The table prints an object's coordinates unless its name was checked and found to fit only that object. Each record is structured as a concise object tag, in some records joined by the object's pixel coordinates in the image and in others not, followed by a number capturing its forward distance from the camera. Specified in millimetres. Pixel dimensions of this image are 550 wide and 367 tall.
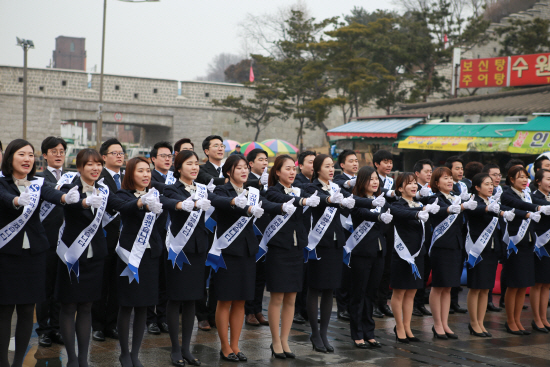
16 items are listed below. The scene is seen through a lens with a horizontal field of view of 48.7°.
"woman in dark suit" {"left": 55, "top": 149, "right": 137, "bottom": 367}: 4742
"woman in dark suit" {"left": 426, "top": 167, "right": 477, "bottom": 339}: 6500
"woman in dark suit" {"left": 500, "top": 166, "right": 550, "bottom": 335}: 6957
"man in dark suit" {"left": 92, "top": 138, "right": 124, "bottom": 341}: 5996
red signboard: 20625
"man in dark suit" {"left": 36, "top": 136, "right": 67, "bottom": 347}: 5797
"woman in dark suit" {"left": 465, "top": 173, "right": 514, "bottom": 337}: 6691
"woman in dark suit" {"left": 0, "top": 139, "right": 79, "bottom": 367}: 4512
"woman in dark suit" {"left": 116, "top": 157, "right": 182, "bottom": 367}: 4895
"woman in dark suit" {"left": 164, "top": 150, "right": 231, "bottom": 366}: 5160
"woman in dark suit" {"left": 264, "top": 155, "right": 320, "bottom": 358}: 5539
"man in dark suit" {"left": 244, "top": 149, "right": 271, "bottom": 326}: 7066
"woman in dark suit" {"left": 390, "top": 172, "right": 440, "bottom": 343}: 6320
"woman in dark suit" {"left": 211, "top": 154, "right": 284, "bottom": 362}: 5355
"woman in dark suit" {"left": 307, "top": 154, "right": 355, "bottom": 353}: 5805
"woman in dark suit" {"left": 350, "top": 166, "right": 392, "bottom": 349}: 6031
